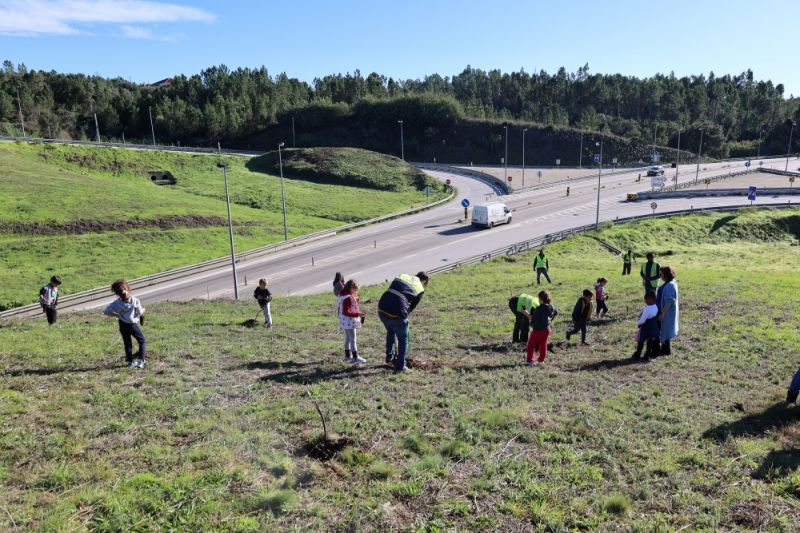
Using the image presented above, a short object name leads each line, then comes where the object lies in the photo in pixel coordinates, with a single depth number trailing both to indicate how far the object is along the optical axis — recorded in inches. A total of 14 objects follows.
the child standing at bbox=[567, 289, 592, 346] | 532.9
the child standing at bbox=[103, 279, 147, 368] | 411.8
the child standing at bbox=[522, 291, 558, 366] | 453.4
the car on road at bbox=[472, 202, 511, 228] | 1859.0
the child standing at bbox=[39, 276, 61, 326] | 686.5
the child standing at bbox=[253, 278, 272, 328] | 636.7
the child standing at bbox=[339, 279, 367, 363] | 445.7
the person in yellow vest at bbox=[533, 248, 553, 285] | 985.2
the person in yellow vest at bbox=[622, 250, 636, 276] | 1040.8
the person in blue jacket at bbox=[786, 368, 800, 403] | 357.1
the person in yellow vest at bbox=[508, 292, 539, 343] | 517.0
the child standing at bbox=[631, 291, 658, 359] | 466.9
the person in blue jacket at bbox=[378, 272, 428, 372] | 398.9
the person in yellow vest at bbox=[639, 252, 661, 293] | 627.2
